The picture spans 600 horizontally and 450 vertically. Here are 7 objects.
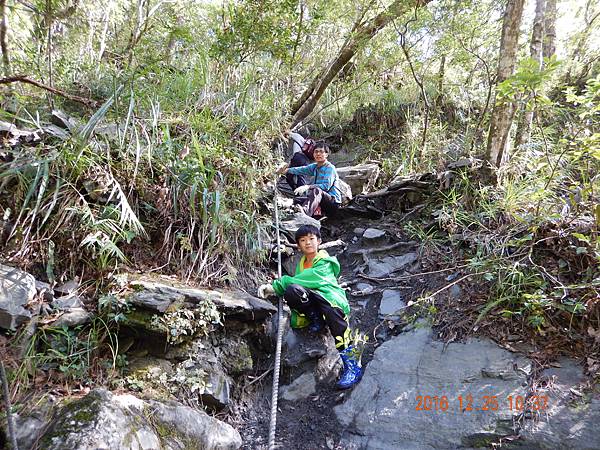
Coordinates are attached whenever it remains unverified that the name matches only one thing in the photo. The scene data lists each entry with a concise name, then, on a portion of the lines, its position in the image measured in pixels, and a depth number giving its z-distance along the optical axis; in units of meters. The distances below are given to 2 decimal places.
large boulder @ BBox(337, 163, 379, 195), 5.99
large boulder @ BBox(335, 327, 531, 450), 2.30
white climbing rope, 2.12
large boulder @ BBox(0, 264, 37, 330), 2.09
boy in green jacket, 2.88
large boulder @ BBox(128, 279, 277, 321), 2.49
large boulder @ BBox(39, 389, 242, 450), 1.73
